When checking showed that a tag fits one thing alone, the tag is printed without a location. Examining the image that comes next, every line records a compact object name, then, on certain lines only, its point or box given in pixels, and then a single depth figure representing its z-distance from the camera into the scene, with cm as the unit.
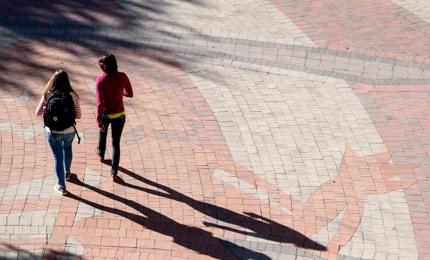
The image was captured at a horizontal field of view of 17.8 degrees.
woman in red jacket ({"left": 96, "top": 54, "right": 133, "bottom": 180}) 1517
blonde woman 1461
